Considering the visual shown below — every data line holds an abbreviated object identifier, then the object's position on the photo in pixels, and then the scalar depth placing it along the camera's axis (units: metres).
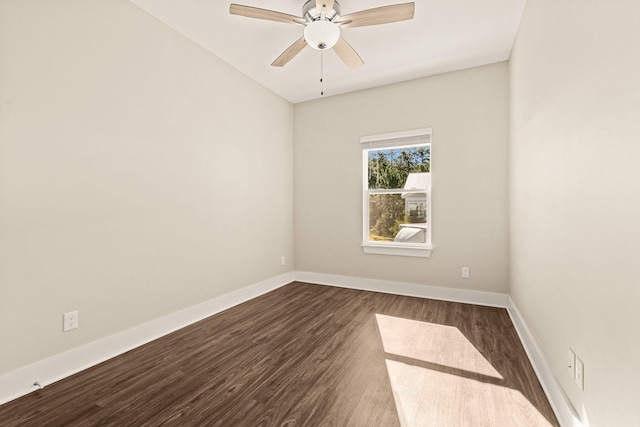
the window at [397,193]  3.79
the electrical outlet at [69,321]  2.02
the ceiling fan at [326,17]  2.06
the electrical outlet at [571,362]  1.42
